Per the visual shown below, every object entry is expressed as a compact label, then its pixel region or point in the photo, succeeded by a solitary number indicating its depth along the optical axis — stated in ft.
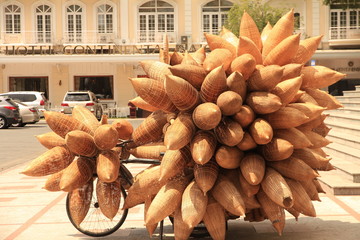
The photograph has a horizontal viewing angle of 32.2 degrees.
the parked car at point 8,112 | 86.43
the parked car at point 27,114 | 90.53
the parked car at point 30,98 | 102.32
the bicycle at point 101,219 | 20.15
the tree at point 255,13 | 107.34
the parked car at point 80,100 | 101.50
